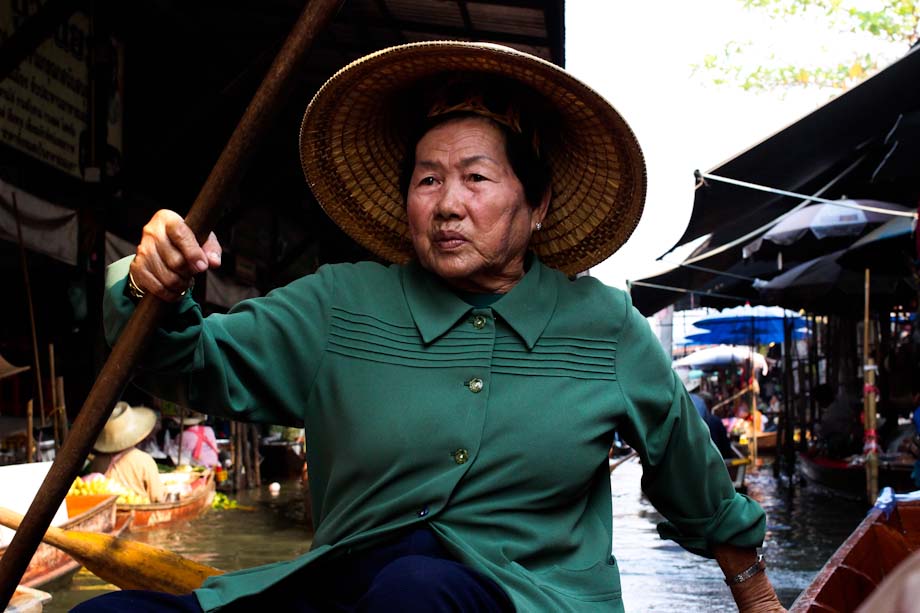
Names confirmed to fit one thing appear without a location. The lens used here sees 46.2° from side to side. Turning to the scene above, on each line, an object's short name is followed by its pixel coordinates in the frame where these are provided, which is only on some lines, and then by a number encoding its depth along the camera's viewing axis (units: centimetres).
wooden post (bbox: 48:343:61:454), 738
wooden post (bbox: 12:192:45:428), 691
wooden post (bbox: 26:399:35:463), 645
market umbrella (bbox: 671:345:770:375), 2573
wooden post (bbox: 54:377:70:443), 771
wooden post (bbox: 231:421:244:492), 1220
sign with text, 714
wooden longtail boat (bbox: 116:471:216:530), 833
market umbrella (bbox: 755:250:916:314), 1048
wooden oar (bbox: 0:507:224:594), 270
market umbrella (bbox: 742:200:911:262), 1008
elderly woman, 183
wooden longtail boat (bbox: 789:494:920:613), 284
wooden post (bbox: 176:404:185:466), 998
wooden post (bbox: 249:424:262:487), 1298
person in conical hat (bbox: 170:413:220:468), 1123
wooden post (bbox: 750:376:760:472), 1781
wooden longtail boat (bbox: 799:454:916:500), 958
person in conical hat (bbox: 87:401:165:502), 852
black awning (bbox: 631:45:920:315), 677
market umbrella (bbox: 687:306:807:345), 2100
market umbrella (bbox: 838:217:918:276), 812
